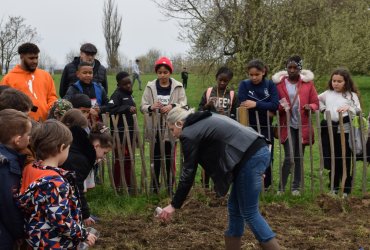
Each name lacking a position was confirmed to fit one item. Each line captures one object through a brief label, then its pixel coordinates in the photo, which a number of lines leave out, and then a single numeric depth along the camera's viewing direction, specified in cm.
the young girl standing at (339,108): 610
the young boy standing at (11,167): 271
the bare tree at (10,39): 3956
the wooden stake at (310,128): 606
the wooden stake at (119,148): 596
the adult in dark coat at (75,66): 642
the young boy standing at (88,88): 582
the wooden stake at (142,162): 595
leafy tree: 1480
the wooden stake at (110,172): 593
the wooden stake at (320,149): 598
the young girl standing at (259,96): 604
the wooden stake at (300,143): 607
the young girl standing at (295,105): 615
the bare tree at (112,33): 5159
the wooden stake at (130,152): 595
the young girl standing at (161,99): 609
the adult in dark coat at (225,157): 348
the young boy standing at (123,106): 620
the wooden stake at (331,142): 600
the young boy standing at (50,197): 262
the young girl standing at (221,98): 614
